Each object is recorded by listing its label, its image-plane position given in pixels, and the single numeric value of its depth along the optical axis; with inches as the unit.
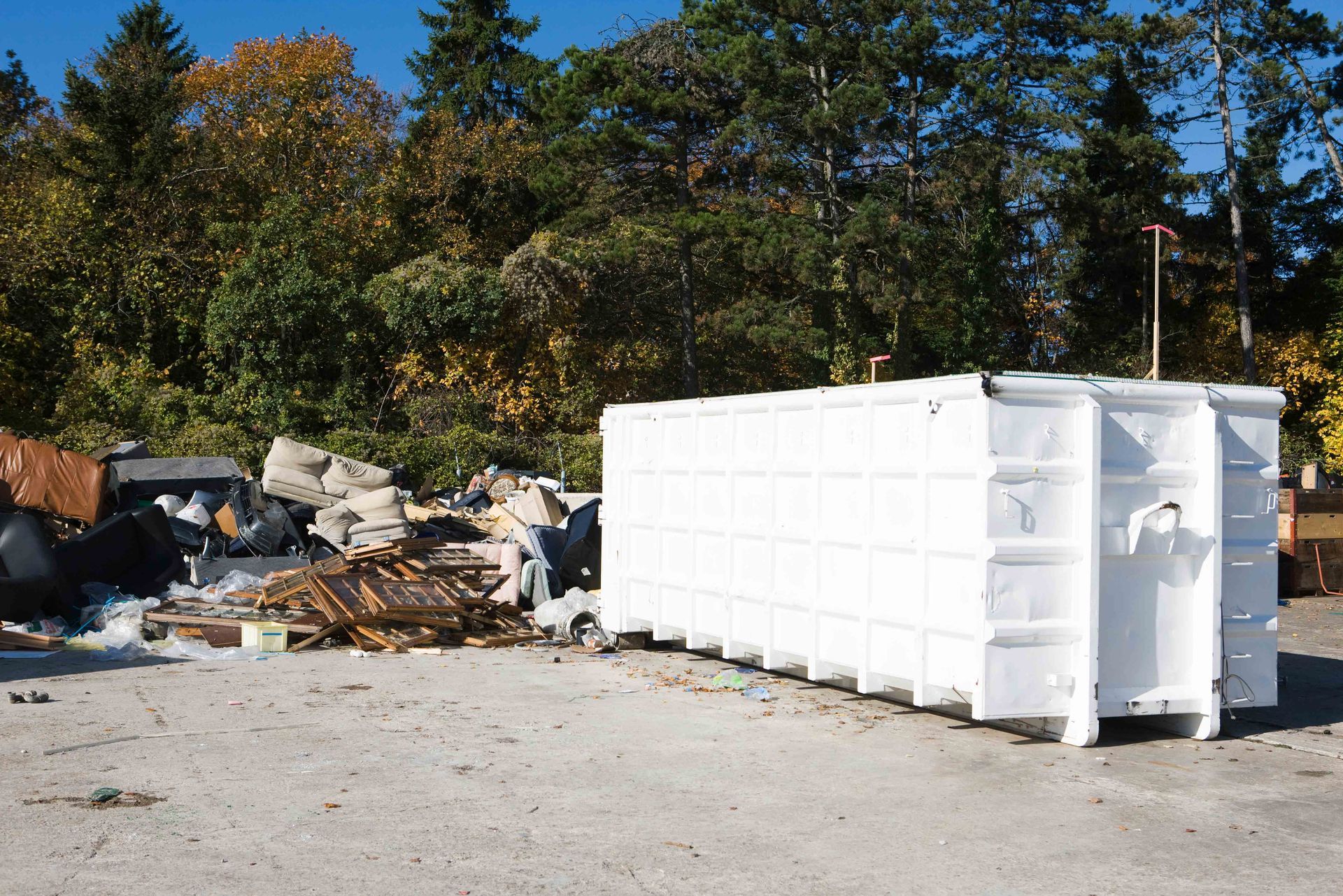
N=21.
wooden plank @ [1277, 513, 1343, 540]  652.1
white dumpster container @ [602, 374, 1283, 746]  281.4
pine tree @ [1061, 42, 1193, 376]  1243.2
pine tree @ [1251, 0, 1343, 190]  1312.7
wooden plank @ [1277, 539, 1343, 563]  653.3
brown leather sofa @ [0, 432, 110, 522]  541.0
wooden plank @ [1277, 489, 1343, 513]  642.8
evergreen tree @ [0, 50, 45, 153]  1365.7
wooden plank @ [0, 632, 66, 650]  412.5
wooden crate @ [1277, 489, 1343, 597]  647.8
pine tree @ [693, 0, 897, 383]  1101.1
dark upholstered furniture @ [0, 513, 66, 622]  433.1
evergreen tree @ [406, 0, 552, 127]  1430.9
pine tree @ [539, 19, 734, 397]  1125.1
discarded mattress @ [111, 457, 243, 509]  600.4
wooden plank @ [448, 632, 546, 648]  447.2
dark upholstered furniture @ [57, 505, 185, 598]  490.3
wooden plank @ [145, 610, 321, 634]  436.8
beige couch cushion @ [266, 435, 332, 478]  631.8
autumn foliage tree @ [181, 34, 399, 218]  1208.8
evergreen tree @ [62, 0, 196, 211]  1085.1
